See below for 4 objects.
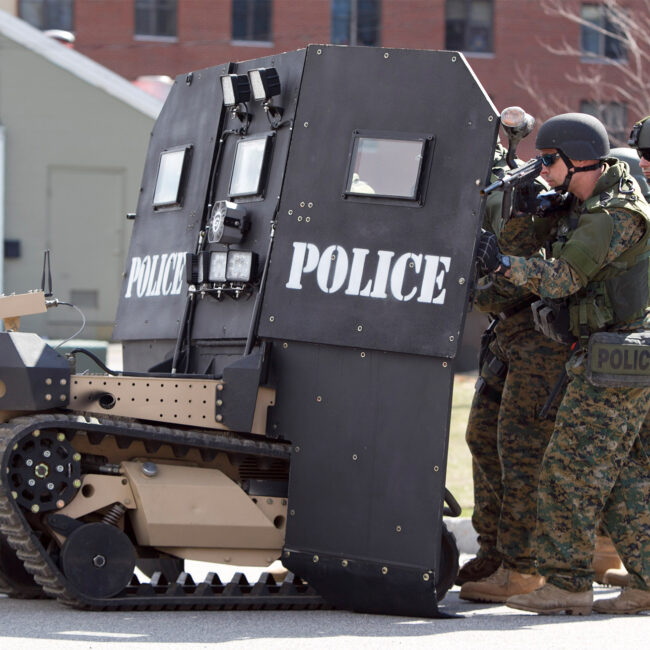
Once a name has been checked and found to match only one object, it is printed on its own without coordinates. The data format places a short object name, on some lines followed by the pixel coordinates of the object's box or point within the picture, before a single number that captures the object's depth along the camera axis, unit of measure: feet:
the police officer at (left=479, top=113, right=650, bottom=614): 44.91
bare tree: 128.47
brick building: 243.19
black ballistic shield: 42.93
